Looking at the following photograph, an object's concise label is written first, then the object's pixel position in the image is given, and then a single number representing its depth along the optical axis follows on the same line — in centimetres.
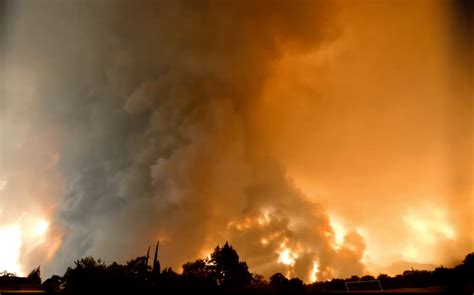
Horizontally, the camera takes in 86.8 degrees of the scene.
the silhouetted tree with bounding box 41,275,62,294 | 6101
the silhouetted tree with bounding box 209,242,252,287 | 7594
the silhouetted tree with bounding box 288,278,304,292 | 7646
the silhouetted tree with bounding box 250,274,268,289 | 7889
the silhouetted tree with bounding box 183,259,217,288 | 7444
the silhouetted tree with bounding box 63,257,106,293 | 3108
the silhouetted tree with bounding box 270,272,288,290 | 8368
